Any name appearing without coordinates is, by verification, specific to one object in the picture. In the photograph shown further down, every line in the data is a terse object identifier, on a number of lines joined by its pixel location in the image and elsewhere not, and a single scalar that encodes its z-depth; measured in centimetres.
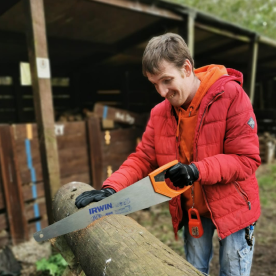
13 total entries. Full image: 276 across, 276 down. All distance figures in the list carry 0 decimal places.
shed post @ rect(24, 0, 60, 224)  262
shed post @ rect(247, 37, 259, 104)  520
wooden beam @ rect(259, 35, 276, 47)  528
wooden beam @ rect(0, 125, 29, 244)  371
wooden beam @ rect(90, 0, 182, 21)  314
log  121
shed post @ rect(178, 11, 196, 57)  382
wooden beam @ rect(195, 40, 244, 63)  546
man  148
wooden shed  350
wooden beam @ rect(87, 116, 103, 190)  467
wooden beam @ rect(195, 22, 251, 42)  420
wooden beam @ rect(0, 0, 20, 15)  295
